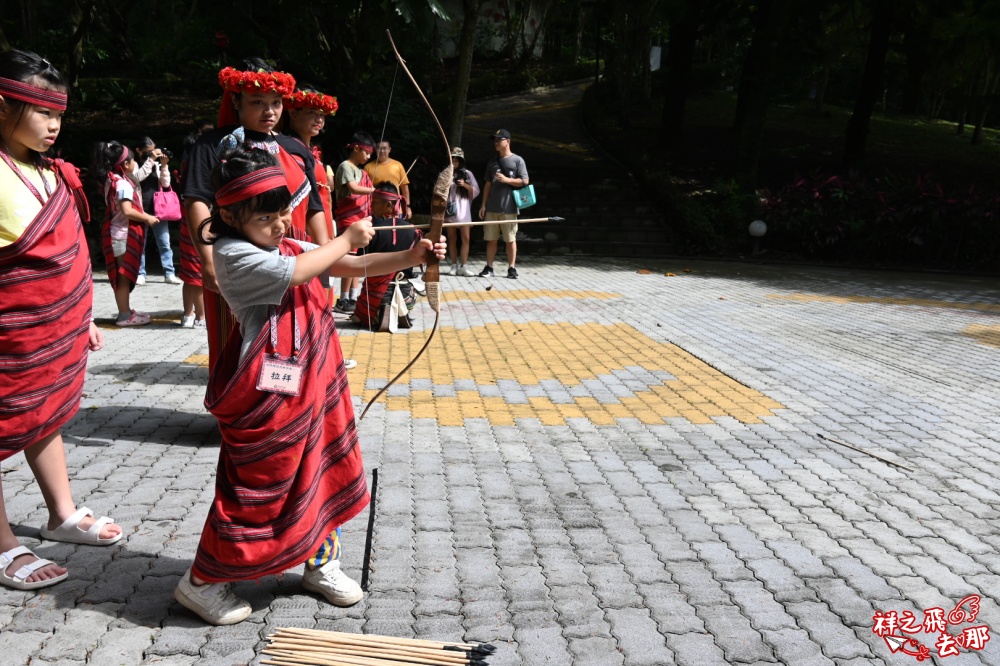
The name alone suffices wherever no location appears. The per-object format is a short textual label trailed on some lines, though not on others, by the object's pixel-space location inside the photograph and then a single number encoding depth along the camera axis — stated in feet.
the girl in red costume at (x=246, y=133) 13.19
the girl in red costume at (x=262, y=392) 9.08
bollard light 51.98
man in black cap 38.50
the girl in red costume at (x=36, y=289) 10.02
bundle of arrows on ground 8.87
